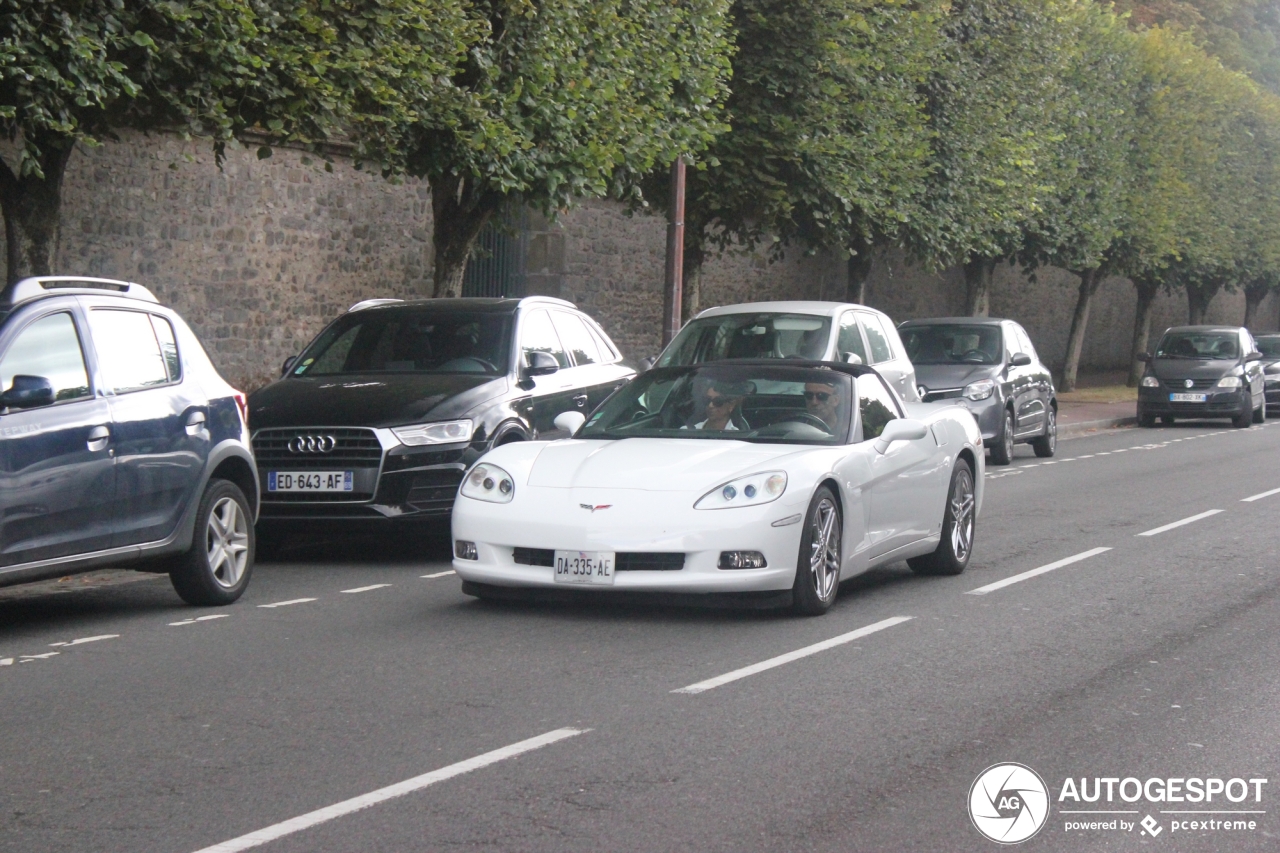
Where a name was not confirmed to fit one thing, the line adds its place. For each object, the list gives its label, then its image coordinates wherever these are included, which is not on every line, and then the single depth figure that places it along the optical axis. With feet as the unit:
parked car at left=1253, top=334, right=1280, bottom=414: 115.55
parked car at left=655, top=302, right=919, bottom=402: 52.01
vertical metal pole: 67.51
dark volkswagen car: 99.81
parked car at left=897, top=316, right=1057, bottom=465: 68.59
